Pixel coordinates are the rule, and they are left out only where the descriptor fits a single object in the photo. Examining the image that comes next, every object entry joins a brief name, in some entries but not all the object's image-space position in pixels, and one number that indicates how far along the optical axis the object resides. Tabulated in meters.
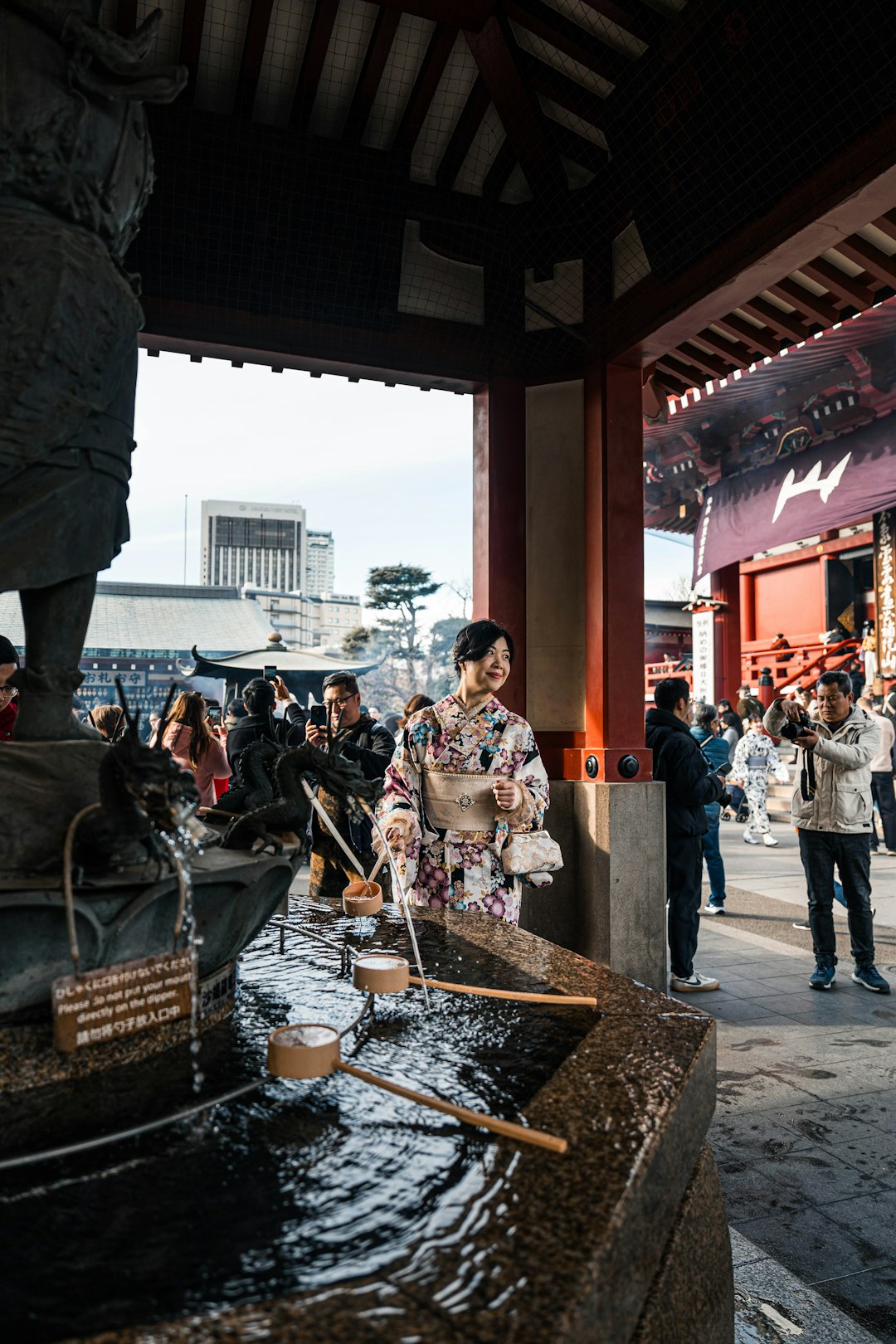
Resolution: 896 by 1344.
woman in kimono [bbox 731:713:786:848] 10.55
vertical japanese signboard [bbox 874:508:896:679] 12.35
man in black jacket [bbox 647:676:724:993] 4.82
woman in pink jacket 4.70
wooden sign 1.49
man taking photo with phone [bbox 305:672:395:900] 3.97
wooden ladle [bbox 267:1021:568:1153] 1.38
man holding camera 4.66
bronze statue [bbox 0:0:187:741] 1.87
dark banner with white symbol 11.68
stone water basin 0.94
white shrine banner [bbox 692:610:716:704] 16.39
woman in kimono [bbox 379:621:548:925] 3.11
